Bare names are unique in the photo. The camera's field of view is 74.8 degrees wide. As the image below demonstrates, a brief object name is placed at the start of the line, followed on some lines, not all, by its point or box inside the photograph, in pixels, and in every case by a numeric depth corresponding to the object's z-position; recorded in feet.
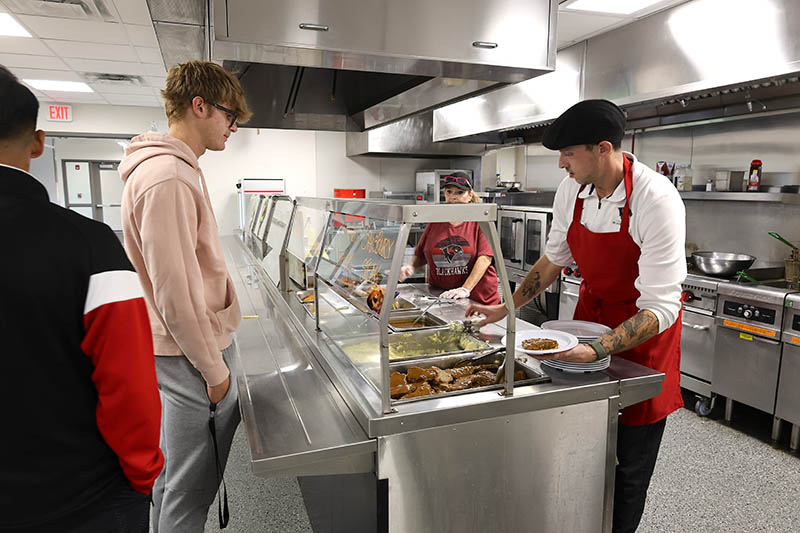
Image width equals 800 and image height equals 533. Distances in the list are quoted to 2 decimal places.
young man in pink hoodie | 4.68
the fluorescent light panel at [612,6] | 12.01
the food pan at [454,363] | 5.05
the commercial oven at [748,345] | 10.52
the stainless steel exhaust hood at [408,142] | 24.98
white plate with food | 5.39
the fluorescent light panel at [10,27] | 13.64
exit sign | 24.85
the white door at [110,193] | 36.06
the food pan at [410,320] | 7.72
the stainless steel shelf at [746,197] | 11.32
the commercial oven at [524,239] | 16.25
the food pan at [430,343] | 6.55
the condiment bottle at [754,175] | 12.23
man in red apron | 5.57
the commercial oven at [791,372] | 10.07
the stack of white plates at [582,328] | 6.10
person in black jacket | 3.26
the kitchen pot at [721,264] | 11.59
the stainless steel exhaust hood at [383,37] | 5.49
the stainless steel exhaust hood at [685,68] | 10.36
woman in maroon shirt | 10.52
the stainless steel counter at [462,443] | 4.52
